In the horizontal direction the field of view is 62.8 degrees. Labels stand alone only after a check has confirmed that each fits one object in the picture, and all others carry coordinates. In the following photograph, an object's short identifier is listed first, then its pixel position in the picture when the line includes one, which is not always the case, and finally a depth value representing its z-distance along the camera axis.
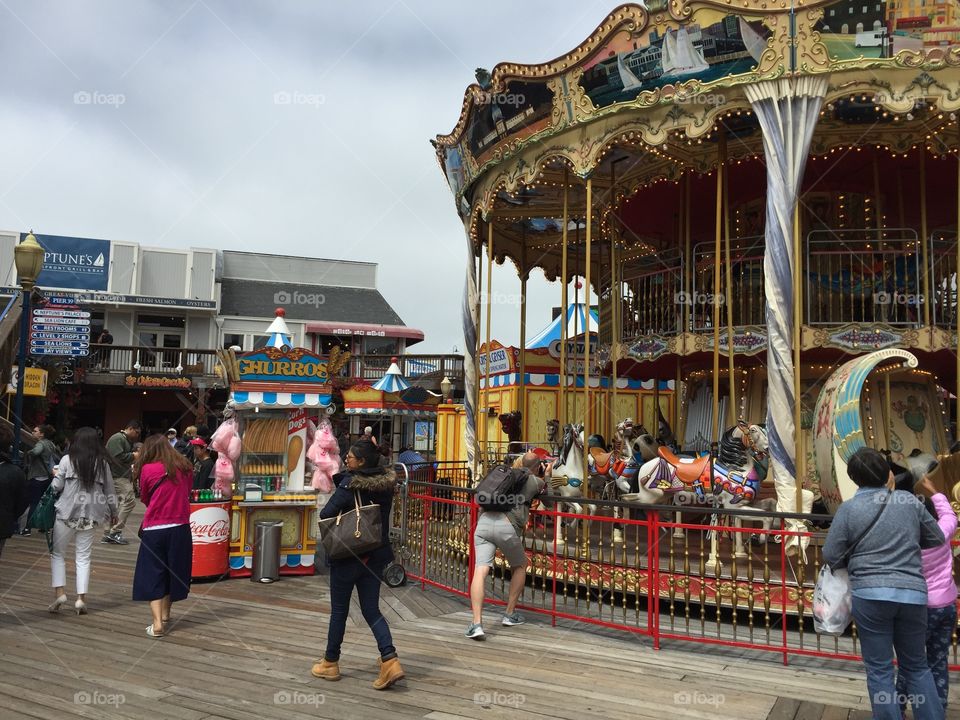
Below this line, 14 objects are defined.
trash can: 8.99
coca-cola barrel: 8.74
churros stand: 9.32
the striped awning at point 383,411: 25.62
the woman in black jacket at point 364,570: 5.13
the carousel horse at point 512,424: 14.97
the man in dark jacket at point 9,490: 6.64
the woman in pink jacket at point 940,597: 4.30
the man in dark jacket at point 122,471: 11.99
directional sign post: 12.91
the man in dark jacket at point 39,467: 11.88
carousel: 8.92
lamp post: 9.51
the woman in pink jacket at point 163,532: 6.45
